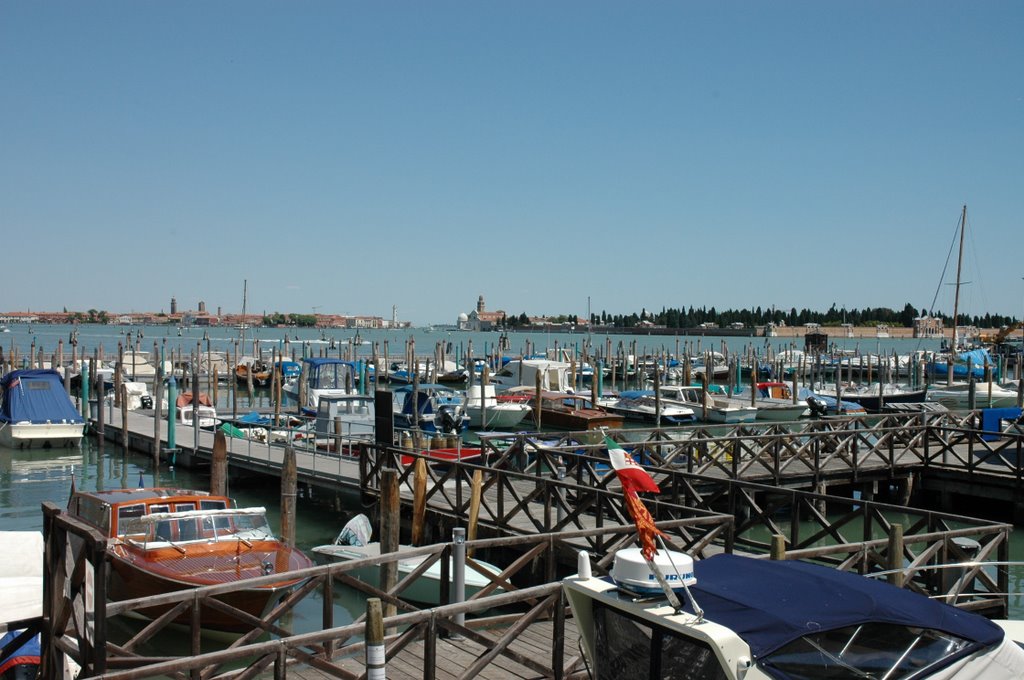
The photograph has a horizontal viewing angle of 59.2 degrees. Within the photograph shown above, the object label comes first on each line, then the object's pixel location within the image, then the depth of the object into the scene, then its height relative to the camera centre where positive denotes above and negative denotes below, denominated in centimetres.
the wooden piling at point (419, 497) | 1672 -335
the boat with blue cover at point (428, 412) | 3922 -426
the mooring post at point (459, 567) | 1045 -291
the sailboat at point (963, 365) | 7512 -312
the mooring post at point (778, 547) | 996 -246
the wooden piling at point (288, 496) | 1759 -357
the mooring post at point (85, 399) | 3975 -394
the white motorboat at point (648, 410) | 4675 -461
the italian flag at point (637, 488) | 567 -105
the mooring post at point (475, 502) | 1595 -327
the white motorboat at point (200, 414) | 3641 -432
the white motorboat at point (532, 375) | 5569 -349
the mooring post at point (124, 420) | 3431 -417
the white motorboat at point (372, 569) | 1480 -429
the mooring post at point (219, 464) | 2173 -366
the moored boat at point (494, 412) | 4450 -461
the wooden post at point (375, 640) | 649 -234
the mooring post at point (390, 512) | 1453 -320
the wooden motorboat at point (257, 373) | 6600 -438
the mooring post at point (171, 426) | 3089 -390
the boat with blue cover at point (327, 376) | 4091 -277
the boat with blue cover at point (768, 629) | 564 -200
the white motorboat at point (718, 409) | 4759 -454
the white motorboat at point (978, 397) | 5642 -439
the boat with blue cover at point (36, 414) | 3469 -412
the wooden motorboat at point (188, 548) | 1365 -382
